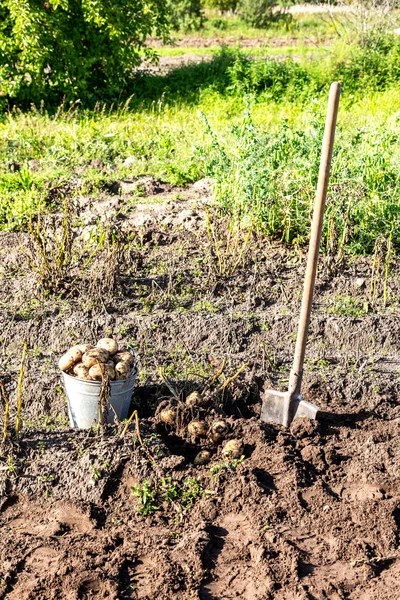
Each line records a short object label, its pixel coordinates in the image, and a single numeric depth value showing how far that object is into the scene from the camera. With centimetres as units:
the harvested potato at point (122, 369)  368
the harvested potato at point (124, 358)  371
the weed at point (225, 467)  352
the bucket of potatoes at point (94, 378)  363
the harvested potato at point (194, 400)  389
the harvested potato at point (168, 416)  384
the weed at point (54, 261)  490
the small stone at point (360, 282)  509
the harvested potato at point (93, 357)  364
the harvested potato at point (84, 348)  371
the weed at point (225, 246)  510
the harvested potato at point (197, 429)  376
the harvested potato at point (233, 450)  362
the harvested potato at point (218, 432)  374
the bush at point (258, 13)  2103
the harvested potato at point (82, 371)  364
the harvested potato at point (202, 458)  361
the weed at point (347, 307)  482
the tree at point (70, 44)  895
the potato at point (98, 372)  360
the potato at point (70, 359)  370
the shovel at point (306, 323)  353
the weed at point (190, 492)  337
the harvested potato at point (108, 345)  376
